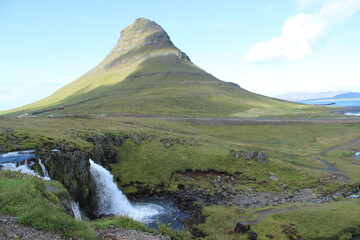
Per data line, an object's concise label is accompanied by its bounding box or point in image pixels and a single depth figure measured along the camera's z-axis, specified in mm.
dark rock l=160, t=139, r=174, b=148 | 75688
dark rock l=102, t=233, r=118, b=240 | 21453
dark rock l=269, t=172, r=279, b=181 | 60812
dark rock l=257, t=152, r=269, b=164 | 67688
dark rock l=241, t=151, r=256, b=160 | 68875
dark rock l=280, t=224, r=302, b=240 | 35850
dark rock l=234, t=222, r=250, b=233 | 36619
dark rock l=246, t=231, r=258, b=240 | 34950
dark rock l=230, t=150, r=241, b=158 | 69688
